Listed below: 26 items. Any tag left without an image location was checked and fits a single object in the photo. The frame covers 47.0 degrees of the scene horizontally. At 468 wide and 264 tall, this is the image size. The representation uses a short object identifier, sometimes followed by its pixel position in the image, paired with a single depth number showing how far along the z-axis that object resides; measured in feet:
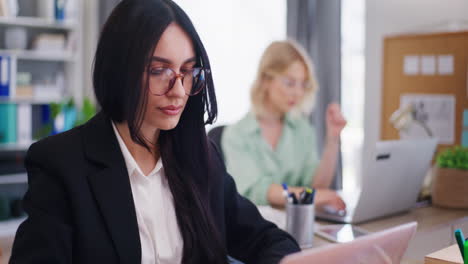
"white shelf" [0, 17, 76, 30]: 12.71
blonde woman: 7.93
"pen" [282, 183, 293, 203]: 5.30
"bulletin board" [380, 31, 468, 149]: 9.43
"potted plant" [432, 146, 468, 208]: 6.80
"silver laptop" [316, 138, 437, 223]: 5.86
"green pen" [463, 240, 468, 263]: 3.44
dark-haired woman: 3.79
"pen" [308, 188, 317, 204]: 5.28
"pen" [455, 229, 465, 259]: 3.47
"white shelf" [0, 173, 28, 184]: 12.28
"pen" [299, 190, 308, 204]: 5.29
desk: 4.89
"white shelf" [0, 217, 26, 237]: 11.96
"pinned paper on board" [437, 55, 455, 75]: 9.55
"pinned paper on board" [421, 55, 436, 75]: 9.80
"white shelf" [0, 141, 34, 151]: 12.61
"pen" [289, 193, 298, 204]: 5.29
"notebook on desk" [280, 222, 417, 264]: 2.65
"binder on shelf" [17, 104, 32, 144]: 12.91
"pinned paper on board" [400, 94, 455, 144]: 9.52
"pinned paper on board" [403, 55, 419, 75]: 10.05
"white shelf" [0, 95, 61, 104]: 12.77
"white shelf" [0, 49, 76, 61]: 12.81
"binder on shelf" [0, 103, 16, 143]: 12.66
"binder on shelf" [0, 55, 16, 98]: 12.53
